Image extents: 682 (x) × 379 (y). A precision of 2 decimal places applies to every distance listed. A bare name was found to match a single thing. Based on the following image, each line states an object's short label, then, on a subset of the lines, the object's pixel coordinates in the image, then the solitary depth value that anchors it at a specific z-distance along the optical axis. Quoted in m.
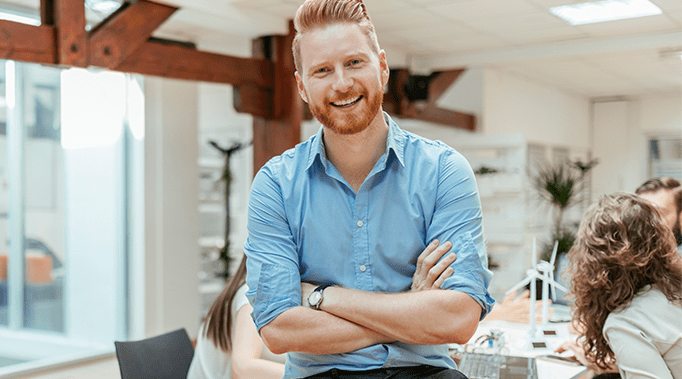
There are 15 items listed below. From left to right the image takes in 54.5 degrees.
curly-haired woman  1.96
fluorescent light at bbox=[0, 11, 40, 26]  4.64
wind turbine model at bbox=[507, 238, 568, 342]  2.98
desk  2.32
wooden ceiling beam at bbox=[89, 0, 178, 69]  3.89
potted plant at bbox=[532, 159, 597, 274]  6.85
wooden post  5.19
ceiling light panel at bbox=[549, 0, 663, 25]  4.95
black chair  2.22
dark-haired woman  2.18
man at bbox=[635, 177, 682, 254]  3.68
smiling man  1.42
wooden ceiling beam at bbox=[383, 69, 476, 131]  6.63
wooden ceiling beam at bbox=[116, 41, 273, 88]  4.22
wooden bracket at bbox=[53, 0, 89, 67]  3.67
